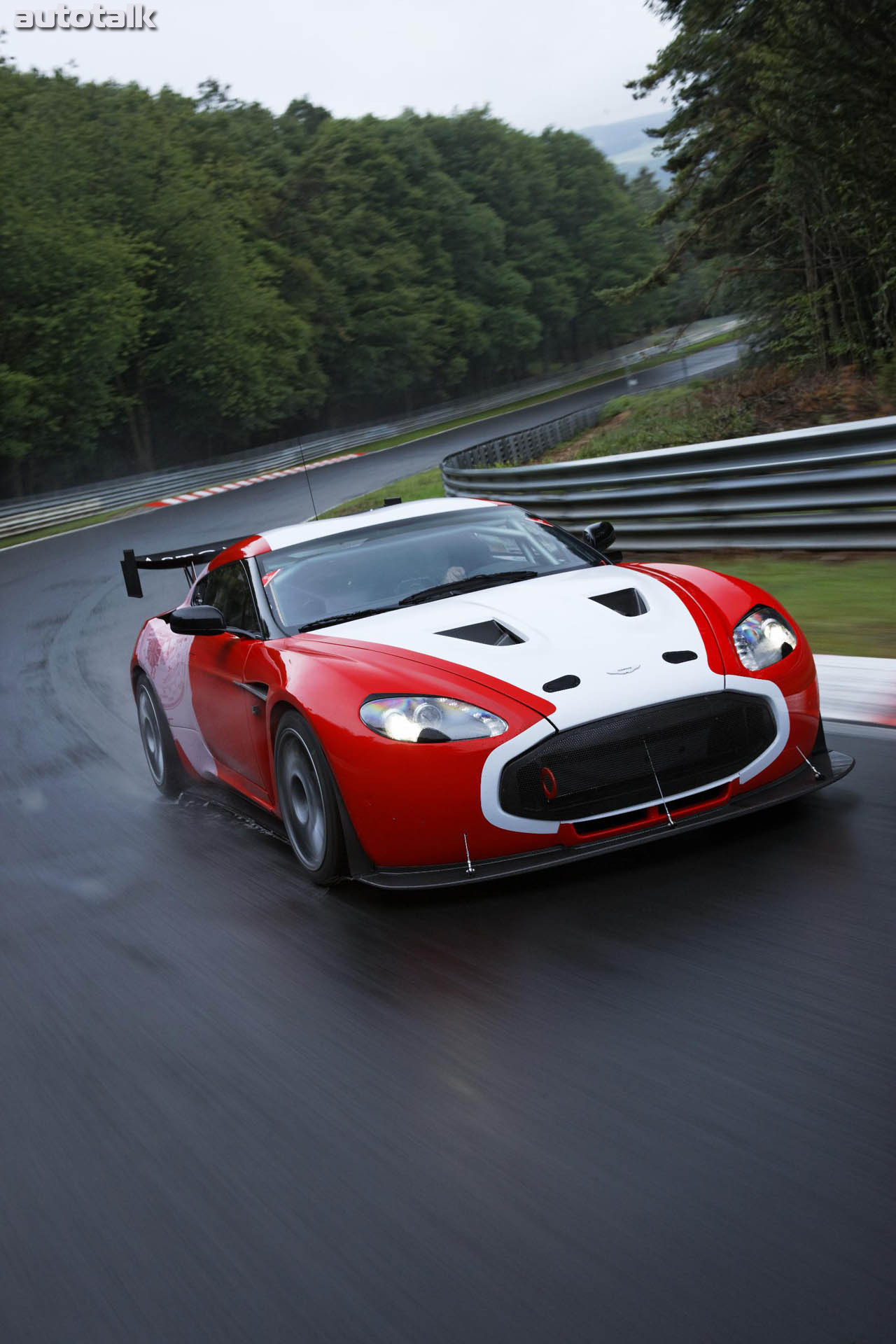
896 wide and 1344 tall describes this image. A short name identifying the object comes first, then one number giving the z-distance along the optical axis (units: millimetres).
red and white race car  4082
